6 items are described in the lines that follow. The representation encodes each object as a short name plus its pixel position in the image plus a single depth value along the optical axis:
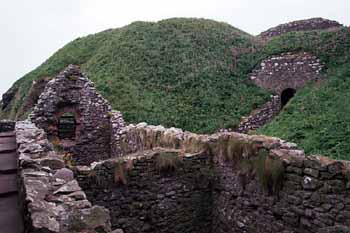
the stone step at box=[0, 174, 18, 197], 4.84
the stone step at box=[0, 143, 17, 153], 7.29
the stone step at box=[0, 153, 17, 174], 5.77
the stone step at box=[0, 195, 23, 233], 3.82
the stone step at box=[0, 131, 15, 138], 9.61
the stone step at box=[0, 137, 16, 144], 8.53
